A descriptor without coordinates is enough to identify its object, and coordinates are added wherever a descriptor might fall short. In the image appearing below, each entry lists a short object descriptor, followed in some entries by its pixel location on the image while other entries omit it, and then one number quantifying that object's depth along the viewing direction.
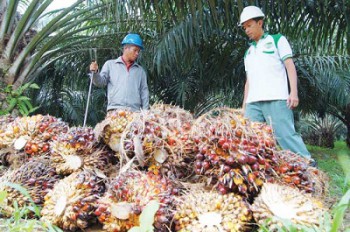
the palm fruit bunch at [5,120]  2.23
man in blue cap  3.09
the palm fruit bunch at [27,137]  1.95
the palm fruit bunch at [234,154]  1.38
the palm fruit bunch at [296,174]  1.49
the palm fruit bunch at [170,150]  1.63
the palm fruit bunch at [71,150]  1.72
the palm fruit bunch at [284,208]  1.20
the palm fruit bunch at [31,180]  1.67
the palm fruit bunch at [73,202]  1.48
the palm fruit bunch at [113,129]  1.76
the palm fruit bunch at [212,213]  1.25
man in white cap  2.57
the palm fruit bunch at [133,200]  1.35
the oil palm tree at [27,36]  3.87
